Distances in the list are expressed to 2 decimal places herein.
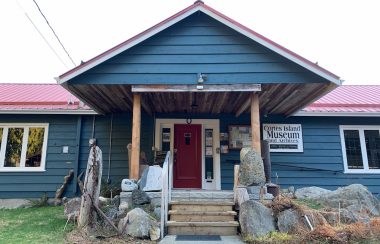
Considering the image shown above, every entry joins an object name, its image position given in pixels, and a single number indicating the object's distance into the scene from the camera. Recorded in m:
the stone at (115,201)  5.68
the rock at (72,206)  5.69
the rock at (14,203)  7.97
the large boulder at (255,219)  4.61
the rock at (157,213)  5.22
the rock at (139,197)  5.59
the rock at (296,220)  4.62
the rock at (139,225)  4.67
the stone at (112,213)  5.21
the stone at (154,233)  4.64
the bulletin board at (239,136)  8.49
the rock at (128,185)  5.69
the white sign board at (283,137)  8.61
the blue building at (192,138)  8.32
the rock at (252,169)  5.56
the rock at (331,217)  4.88
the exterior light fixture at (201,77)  6.18
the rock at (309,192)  7.42
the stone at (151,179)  5.82
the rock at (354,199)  5.81
